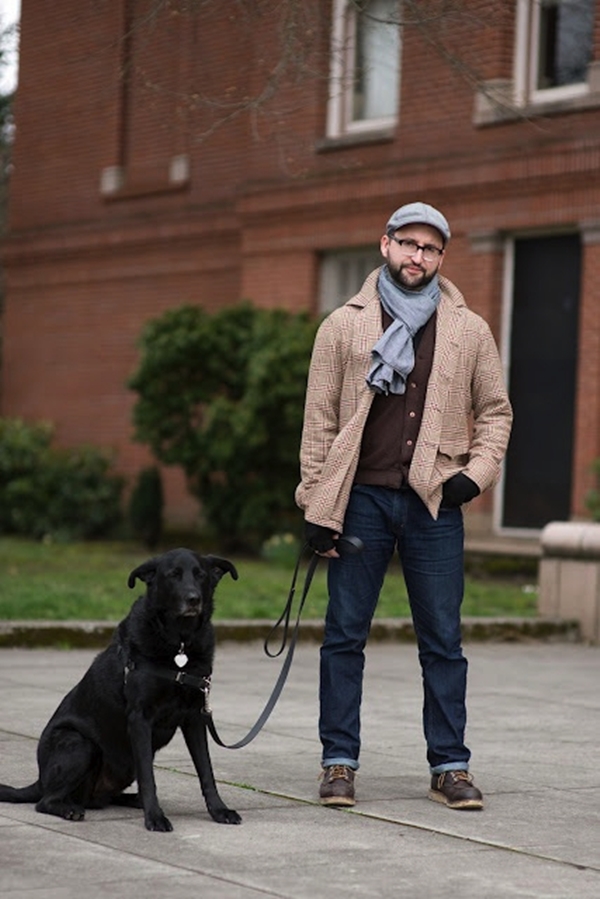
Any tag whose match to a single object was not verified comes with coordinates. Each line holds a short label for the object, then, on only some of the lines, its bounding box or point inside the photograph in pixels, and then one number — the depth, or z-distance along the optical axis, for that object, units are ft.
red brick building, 58.59
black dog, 20.06
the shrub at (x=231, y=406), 59.06
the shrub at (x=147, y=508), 69.62
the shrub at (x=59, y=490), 72.69
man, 21.81
